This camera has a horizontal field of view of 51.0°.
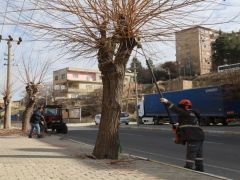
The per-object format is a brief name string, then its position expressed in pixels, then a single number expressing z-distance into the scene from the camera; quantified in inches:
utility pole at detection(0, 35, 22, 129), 812.6
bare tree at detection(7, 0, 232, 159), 234.1
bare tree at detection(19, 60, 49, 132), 707.9
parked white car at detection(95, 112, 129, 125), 1205.7
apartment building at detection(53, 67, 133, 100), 2479.6
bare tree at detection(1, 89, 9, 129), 811.5
